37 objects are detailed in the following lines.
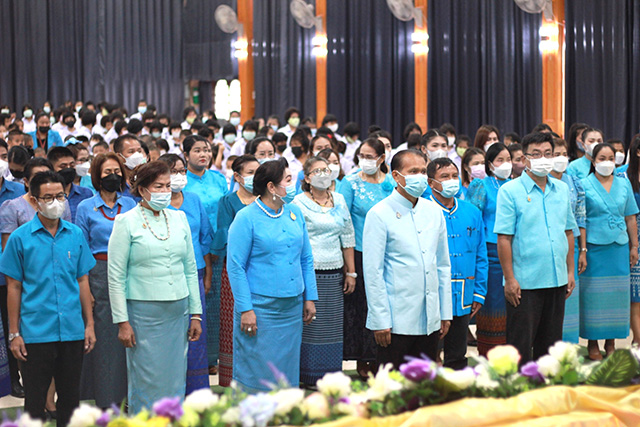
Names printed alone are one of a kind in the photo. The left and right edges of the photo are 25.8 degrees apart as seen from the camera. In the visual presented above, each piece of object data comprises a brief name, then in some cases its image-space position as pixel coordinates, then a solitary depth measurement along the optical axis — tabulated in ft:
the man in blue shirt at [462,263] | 26.06
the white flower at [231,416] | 12.04
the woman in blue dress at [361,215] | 28.39
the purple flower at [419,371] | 13.19
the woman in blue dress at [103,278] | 23.92
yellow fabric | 12.70
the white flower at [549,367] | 14.15
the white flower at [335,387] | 12.97
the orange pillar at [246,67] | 92.93
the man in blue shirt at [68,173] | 27.62
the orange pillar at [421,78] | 69.59
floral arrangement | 11.99
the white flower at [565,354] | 14.34
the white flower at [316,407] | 12.46
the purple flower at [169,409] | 11.95
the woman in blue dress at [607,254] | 30.30
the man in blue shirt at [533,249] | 24.04
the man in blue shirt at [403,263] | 20.85
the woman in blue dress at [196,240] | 25.92
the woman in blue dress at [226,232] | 27.29
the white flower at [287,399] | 12.40
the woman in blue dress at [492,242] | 29.43
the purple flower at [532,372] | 14.10
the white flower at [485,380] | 13.71
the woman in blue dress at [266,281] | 22.30
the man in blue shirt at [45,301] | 20.56
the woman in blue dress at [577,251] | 29.35
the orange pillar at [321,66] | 80.11
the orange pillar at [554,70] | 58.11
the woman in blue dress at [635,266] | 31.80
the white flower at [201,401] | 12.12
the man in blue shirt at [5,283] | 26.33
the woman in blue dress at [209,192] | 29.12
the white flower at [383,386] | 13.04
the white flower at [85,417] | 11.87
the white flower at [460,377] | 13.25
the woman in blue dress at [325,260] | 26.06
